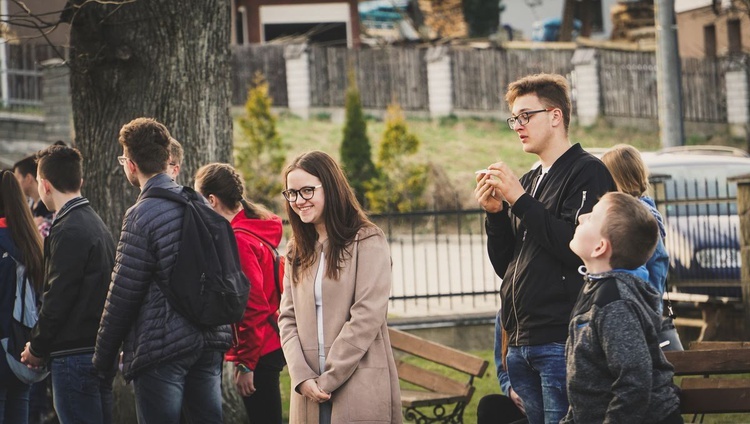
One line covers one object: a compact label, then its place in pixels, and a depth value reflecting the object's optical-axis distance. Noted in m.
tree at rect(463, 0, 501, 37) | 43.38
